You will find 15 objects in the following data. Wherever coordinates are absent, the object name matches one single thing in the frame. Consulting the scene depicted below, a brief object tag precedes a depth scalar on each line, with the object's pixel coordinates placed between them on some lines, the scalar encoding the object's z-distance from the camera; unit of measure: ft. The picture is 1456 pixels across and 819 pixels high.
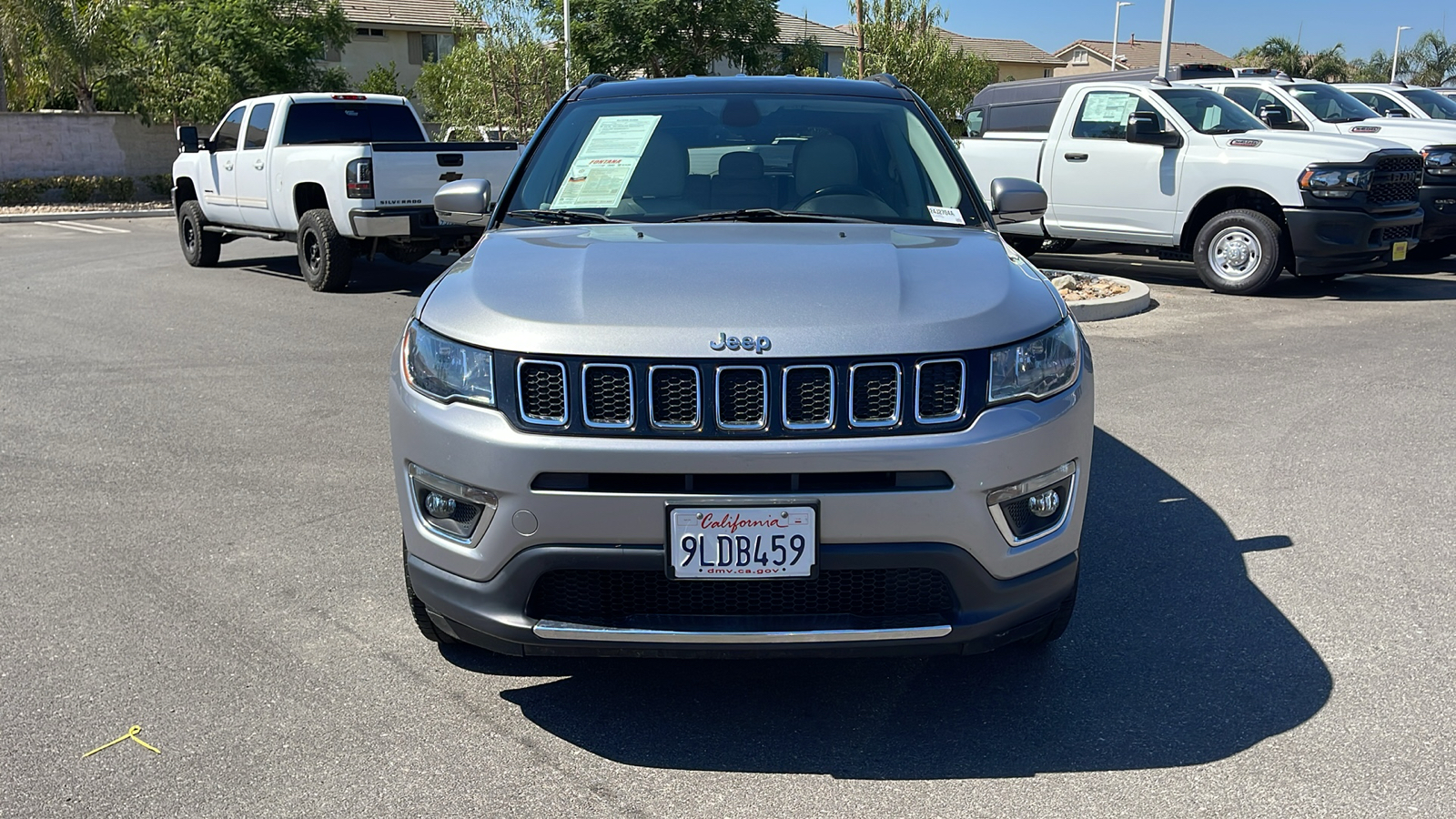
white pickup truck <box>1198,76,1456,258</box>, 41.06
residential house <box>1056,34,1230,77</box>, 265.91
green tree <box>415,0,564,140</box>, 92.22
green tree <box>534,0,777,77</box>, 105.60
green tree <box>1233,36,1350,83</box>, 220.84
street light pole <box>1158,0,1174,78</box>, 61.57
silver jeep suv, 9.57
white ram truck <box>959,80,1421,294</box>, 35.37
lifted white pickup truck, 36.68
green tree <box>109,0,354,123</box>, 88.53
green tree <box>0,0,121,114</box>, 88.99
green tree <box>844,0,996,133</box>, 95.96
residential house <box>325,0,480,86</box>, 154.81
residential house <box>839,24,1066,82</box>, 248.73
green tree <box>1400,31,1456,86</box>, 222.89
